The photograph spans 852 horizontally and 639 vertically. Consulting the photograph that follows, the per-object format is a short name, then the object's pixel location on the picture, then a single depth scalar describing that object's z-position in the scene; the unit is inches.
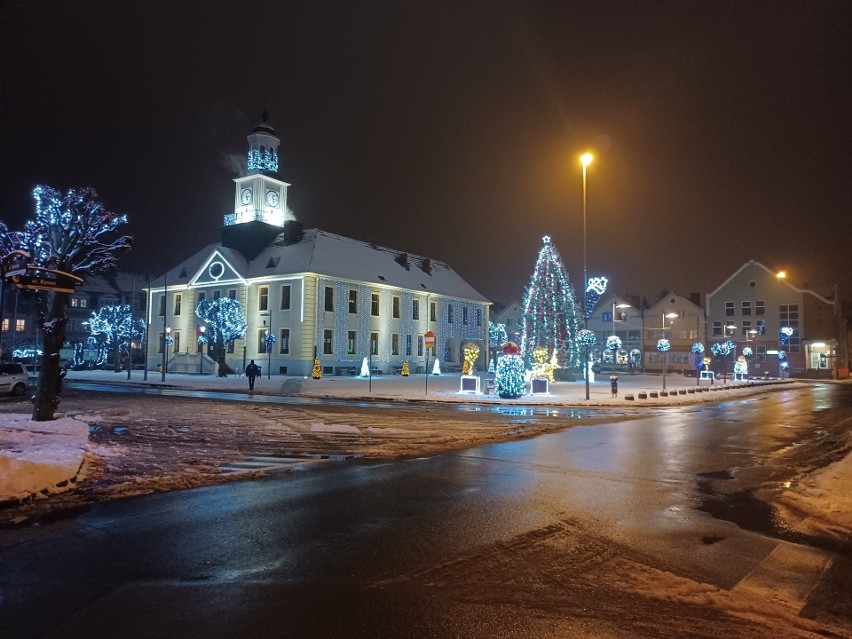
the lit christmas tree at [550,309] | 1678.2
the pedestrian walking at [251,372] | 1308.7
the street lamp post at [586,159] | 1102.4
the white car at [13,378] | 1113.4
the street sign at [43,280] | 535.5
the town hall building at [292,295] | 1925.4
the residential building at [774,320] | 2780.5
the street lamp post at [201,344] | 1880.3
